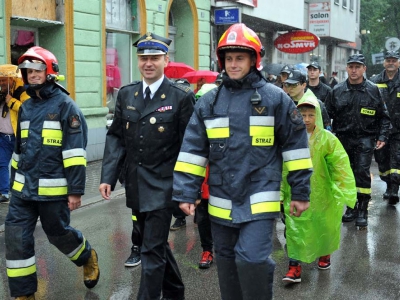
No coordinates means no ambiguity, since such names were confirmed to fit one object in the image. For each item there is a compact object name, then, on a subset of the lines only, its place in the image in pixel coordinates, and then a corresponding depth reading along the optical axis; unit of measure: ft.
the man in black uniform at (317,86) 28.35
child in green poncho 17.85
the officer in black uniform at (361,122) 25.09
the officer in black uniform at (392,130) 29.19
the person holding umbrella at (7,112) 27.43
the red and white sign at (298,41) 85.20
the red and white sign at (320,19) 100.32
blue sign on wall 62.44
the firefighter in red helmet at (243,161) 12.43
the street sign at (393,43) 79.15
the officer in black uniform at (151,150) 14.33
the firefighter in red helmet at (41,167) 15.29
